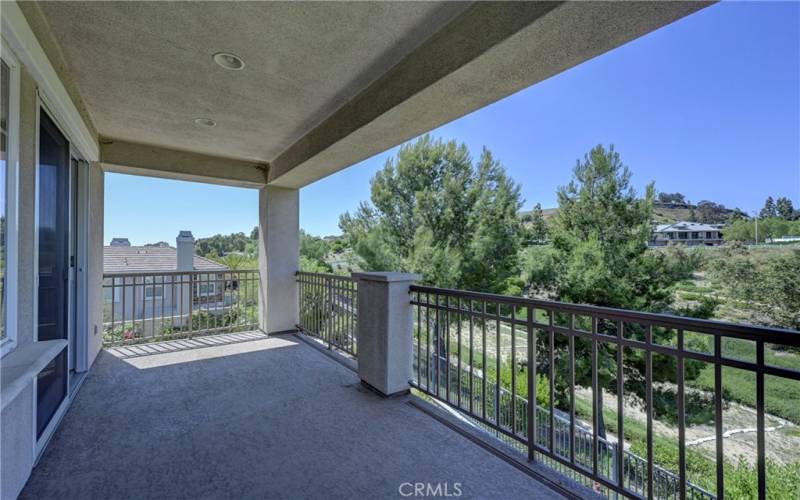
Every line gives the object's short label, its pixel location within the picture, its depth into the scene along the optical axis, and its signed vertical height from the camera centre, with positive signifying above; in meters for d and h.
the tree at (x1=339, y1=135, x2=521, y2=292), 12.38 +1.32
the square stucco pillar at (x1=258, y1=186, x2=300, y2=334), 5.14 -0.04
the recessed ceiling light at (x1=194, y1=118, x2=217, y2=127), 3.52 +1.35
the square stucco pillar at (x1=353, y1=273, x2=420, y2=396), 2.91 -0.69
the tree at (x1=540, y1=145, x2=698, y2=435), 10.50 -0.05
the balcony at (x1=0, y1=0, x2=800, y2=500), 1.68 -0.20
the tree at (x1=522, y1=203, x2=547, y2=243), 12.75 +0.96
